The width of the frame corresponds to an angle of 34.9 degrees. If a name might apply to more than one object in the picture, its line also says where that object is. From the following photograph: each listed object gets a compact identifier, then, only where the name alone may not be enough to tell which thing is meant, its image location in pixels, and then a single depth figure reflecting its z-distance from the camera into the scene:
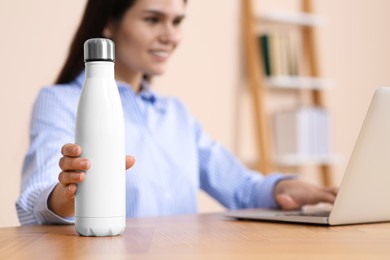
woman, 1.66
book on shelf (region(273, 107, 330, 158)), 3.62
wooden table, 0.79
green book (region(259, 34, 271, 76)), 3.55
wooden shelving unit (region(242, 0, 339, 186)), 3.50
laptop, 1.01
